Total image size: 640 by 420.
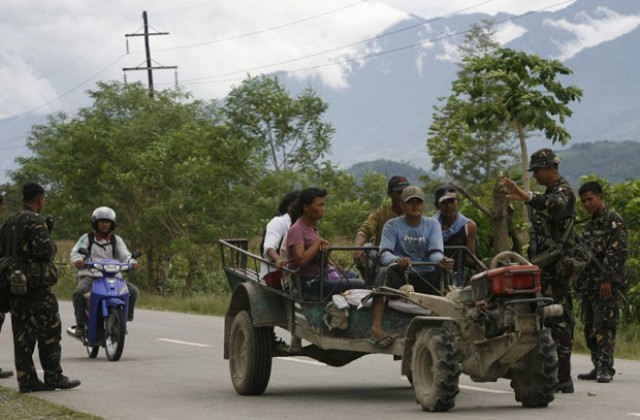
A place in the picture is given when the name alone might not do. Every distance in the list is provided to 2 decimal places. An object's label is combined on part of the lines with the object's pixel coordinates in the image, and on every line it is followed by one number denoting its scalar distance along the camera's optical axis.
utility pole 77.61
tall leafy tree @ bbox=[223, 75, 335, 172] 40.78
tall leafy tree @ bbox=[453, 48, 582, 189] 21.91
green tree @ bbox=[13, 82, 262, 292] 40.94
